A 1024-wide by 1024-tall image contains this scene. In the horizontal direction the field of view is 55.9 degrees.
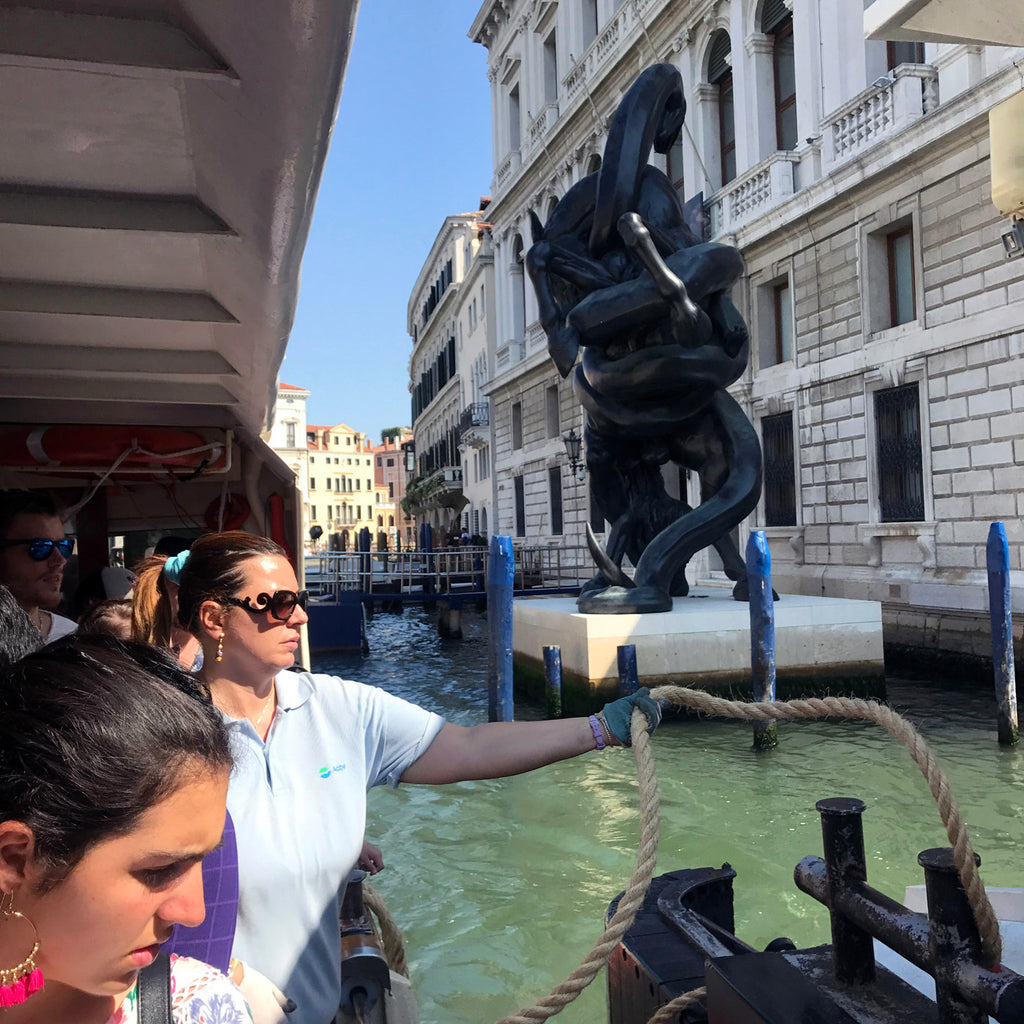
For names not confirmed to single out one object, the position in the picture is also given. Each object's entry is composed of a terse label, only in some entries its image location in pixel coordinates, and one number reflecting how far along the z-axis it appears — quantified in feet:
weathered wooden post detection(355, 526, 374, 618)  52.02
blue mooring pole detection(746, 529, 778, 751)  25.08
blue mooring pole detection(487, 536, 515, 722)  28.91
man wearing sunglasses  9.32
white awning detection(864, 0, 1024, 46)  14.75
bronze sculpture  28.37
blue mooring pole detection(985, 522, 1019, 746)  24.53
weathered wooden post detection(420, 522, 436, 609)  57.37
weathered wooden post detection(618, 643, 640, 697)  25.75
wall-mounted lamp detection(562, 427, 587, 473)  63.15
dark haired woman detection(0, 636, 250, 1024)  3.09
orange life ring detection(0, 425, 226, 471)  14.88
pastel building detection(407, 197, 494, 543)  112.06
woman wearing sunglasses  5.68
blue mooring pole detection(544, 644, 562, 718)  28.30
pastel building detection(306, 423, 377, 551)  285.64
